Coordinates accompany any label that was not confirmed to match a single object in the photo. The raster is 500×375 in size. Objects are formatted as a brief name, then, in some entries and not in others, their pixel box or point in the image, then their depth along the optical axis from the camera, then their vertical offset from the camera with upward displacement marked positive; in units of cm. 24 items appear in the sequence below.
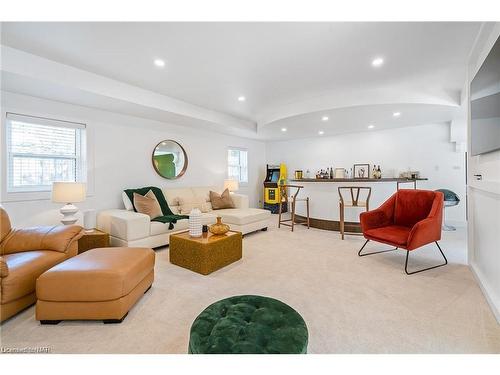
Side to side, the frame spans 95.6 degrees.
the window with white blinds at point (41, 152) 305 +53
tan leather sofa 170 -59
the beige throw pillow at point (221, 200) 480 -25
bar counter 430 -15
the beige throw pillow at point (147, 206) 368 -29
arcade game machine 700 -12
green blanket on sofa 362 -28
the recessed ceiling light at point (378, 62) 275 +157
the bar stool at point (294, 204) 478 -34
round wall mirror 460 +61
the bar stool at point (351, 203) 403 -27
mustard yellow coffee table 257 -75
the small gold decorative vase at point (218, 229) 285 -51
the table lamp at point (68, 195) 278 -8
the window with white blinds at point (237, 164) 636 +70
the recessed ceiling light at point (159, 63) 274 +155
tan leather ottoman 167 -78
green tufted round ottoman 102 -71
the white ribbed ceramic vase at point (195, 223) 283 -44
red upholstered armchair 256 -42
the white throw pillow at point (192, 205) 440 -33
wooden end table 284 -66
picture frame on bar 596 +46
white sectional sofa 319 -53
